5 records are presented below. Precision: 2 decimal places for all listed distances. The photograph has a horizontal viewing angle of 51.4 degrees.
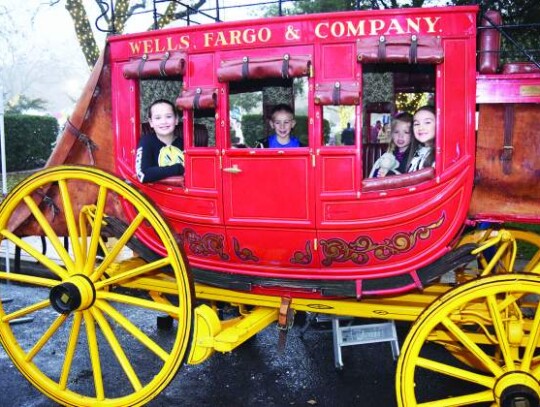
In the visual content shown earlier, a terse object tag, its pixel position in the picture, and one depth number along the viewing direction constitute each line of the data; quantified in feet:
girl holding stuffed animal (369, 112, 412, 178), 10.75
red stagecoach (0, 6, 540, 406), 9.00
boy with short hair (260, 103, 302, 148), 11.77
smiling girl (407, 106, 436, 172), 9.90
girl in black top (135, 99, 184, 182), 10.92
